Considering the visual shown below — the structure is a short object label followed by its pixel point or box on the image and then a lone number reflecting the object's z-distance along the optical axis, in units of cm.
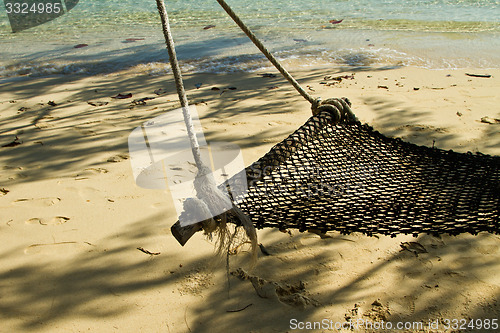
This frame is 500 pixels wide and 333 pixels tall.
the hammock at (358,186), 173
